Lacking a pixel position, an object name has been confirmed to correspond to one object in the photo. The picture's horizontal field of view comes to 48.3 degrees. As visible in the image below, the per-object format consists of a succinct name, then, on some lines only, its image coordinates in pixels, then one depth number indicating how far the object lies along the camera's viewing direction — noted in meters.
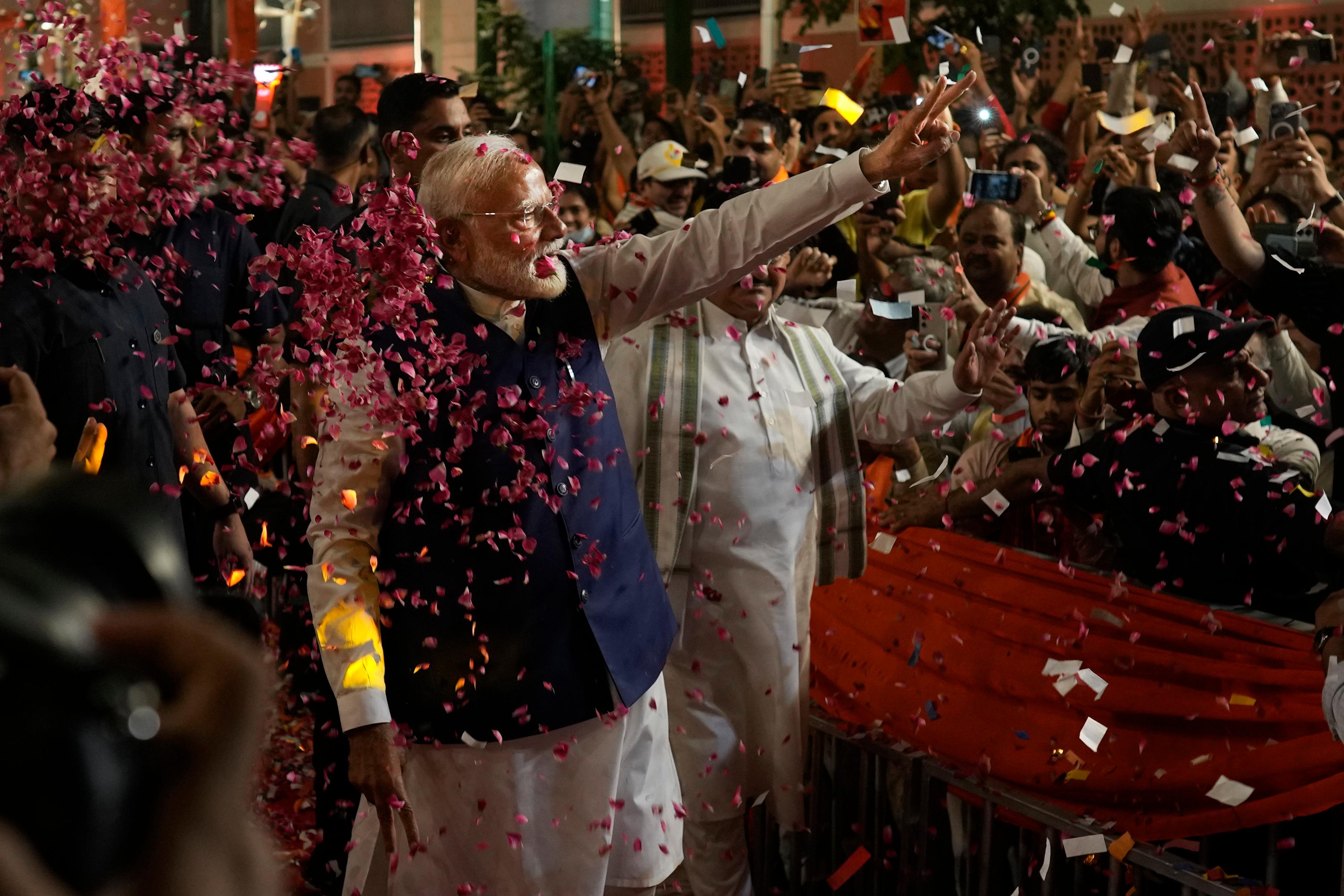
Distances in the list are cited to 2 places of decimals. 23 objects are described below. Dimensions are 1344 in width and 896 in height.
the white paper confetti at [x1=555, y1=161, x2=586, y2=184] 4.04
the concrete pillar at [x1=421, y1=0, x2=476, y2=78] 13.55
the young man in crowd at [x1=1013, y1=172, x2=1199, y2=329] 4.92
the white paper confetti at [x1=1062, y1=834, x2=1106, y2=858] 3.33
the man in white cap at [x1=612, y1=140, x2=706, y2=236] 6.23
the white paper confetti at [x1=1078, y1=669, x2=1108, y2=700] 3.57
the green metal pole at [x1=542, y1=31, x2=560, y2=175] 10.34
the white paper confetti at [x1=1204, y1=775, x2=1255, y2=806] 3.27
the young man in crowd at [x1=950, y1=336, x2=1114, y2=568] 4.29
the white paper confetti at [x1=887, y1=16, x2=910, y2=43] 6.71
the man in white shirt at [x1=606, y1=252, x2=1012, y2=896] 3.87
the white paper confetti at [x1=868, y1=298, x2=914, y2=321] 5.02
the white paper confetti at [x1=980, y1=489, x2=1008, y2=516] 4.18
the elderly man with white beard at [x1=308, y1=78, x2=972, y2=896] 2.82
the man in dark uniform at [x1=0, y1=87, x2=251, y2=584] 3.69
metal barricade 3.32
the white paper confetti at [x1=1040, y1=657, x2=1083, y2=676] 3.66
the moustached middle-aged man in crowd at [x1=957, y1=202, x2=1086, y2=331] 5.19
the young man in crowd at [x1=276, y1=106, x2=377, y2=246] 5.86
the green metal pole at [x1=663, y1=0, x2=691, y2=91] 10.68
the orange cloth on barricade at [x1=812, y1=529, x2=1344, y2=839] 3.29
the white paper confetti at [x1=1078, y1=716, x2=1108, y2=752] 3.52
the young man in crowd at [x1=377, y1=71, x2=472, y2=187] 4.17
